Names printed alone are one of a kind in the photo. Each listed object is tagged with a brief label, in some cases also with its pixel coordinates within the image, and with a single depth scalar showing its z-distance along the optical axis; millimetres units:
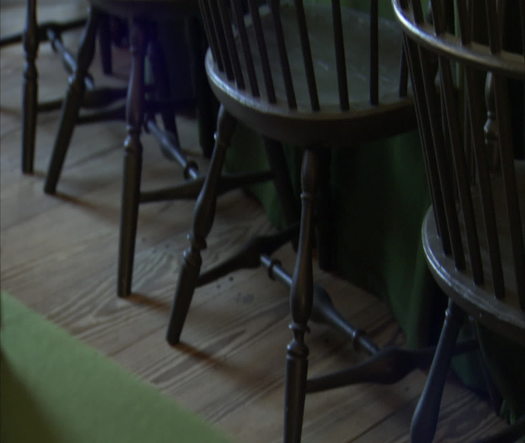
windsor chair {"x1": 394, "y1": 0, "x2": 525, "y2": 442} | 2548
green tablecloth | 3047
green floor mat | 3112
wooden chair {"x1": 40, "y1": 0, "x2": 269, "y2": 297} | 3305
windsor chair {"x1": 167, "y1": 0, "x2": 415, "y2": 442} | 2876
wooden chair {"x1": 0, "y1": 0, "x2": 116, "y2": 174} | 3769
